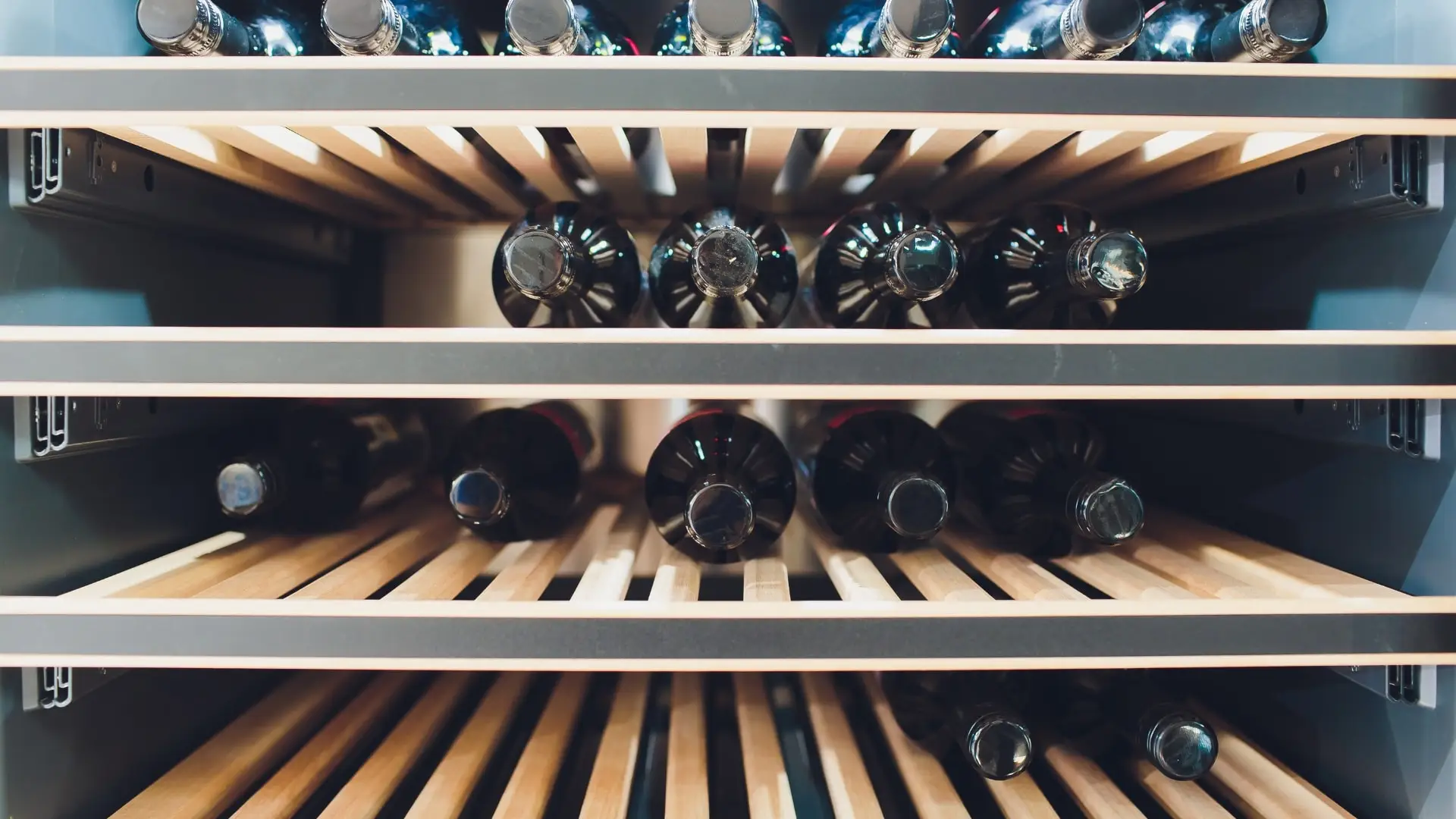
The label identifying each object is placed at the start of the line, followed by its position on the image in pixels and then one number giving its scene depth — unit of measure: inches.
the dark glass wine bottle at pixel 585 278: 26.7
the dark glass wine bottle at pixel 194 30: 18.7
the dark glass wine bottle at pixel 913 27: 18.2
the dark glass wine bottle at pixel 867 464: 27.4
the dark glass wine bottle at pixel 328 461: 28.7
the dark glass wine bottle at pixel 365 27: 18.7
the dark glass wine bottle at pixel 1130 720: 20.6
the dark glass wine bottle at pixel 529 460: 28.4
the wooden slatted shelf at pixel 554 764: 23.4
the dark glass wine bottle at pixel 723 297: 27.3
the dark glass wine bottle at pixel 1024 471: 26.7
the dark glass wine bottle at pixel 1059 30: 18.9
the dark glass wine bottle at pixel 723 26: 18.4
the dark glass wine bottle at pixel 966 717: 20.8
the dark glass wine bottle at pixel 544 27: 18.4
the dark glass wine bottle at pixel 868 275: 26.0
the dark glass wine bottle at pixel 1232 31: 20.1
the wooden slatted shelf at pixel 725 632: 19.5
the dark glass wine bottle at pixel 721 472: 27.0
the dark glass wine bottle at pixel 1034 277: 25.5
